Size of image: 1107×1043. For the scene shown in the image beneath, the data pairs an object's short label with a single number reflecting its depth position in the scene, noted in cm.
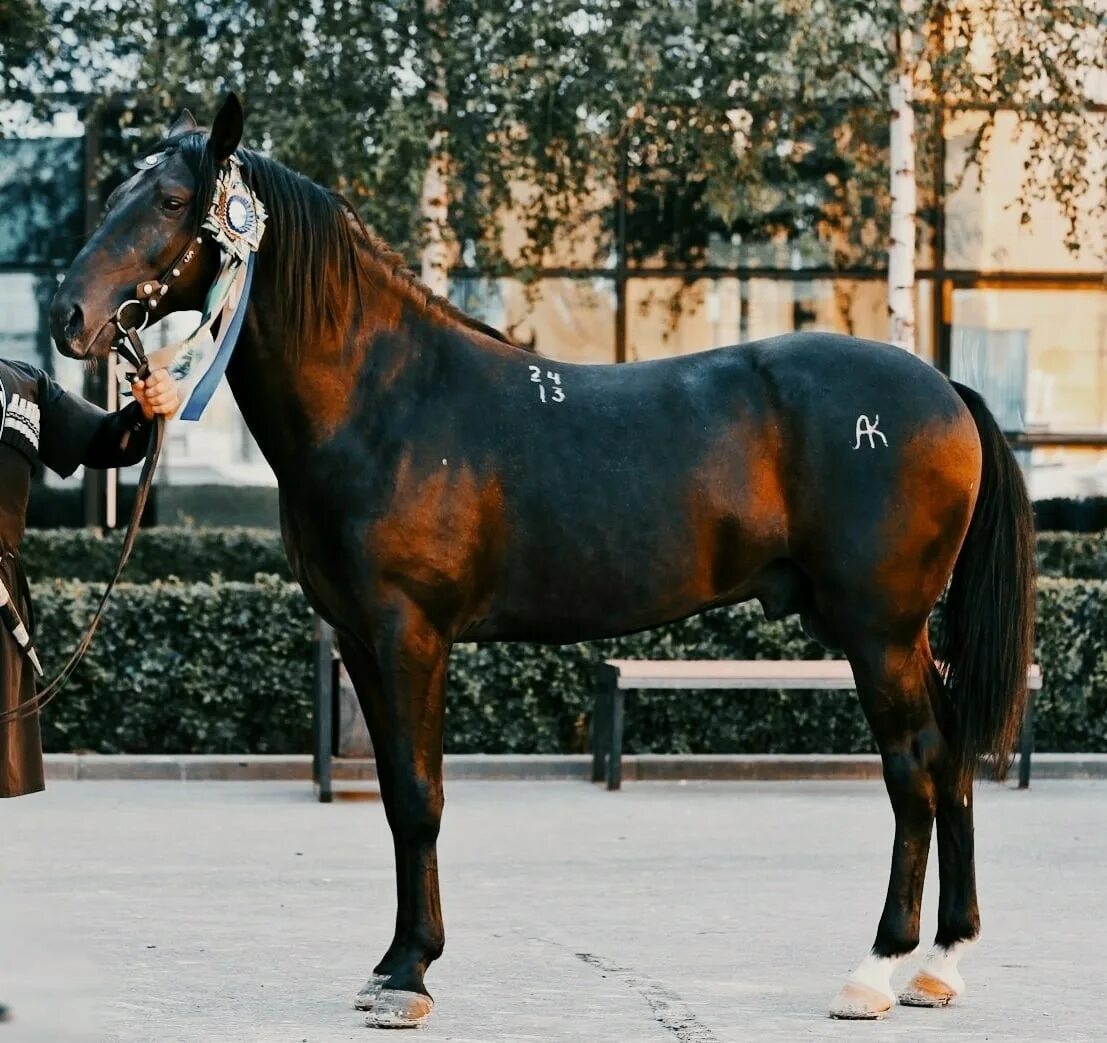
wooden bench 1175
